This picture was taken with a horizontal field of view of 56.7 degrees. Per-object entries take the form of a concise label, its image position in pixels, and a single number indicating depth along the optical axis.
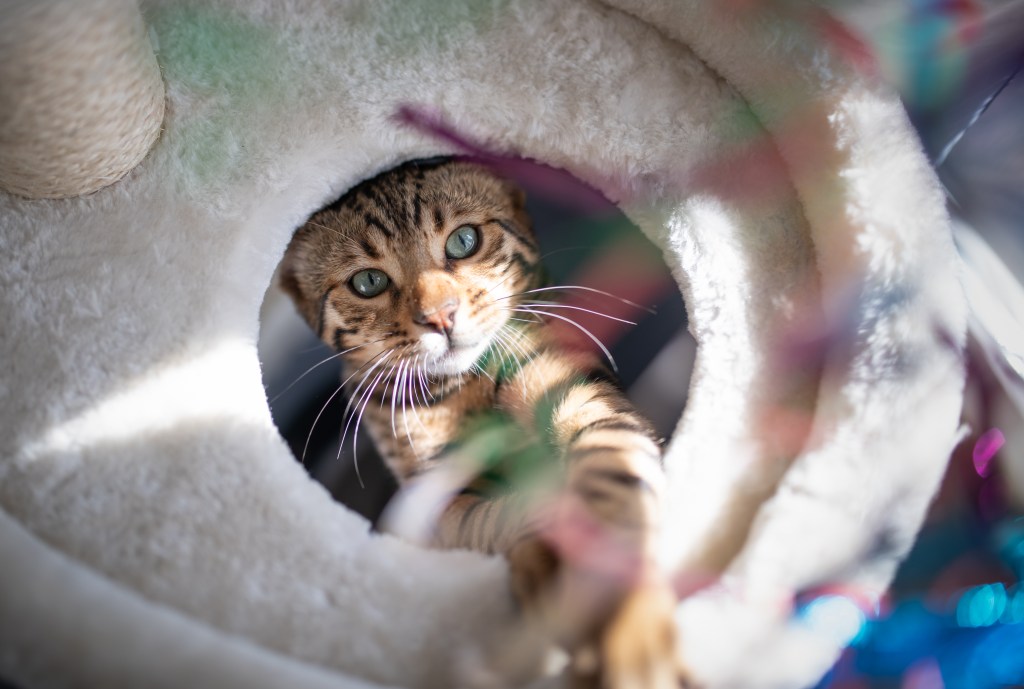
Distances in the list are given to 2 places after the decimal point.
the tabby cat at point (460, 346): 0.35
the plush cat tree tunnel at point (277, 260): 0.28
